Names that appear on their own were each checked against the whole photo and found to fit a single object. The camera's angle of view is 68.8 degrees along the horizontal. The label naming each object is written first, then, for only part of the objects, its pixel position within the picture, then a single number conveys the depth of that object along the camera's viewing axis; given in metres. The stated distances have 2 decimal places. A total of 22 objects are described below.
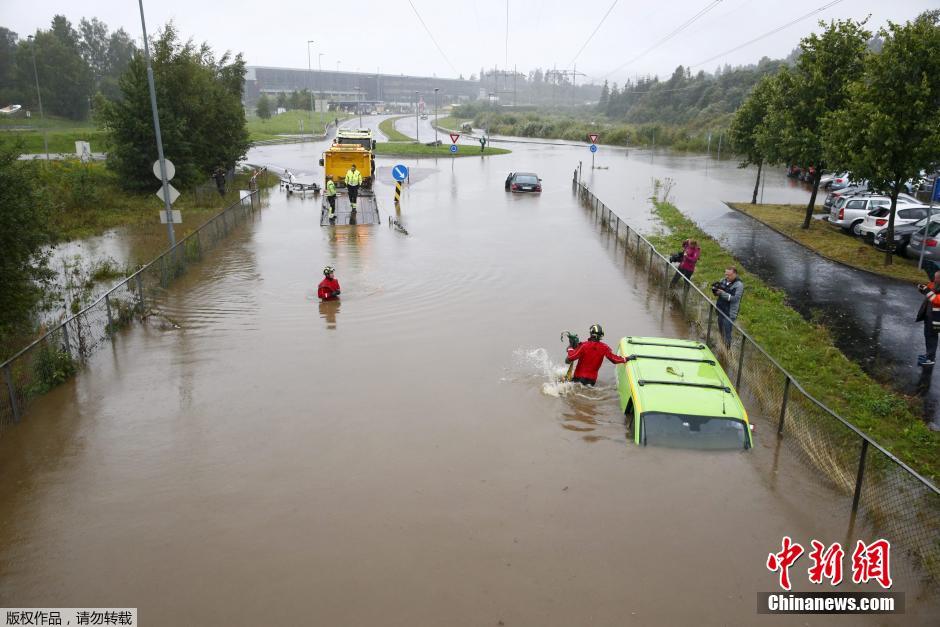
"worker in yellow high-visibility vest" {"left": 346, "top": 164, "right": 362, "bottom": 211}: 26.03
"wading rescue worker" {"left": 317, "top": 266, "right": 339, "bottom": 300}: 15.23
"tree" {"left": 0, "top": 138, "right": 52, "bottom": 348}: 11.42
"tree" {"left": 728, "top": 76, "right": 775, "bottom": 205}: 31.64
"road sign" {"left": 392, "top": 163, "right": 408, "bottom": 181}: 29.64
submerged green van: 8.65
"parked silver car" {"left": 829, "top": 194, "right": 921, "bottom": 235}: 24.23
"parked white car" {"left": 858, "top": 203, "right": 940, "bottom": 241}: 21.81
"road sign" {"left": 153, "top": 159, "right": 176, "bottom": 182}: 18.48
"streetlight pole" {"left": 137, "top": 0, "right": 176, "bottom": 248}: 18.20
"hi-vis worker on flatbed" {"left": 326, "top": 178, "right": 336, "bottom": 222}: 25.96
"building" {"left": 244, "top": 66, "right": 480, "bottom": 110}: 170.88
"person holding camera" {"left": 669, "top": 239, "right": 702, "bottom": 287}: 15.34
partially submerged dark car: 34.28
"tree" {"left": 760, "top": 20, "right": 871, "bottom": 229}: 23.59
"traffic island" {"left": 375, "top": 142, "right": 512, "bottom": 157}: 55.09
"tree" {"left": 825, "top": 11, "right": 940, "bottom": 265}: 17.64
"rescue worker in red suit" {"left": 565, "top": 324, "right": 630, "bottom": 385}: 10.33
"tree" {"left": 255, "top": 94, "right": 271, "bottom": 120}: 102.62
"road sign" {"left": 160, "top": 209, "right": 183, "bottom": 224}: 18.44
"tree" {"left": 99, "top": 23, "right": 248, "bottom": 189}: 27.39
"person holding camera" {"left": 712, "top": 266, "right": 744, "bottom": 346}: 12.46
